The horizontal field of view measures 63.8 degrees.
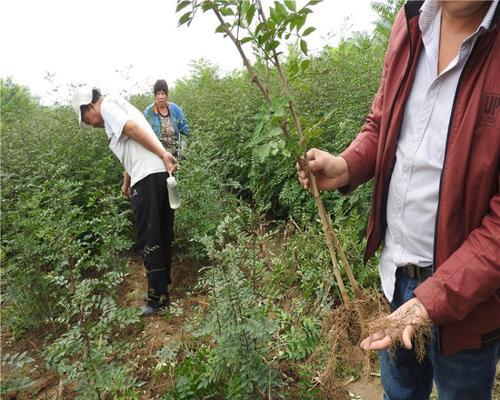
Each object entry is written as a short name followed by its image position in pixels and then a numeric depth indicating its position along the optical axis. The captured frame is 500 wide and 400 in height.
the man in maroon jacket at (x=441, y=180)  1.05
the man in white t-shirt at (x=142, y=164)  3.21
